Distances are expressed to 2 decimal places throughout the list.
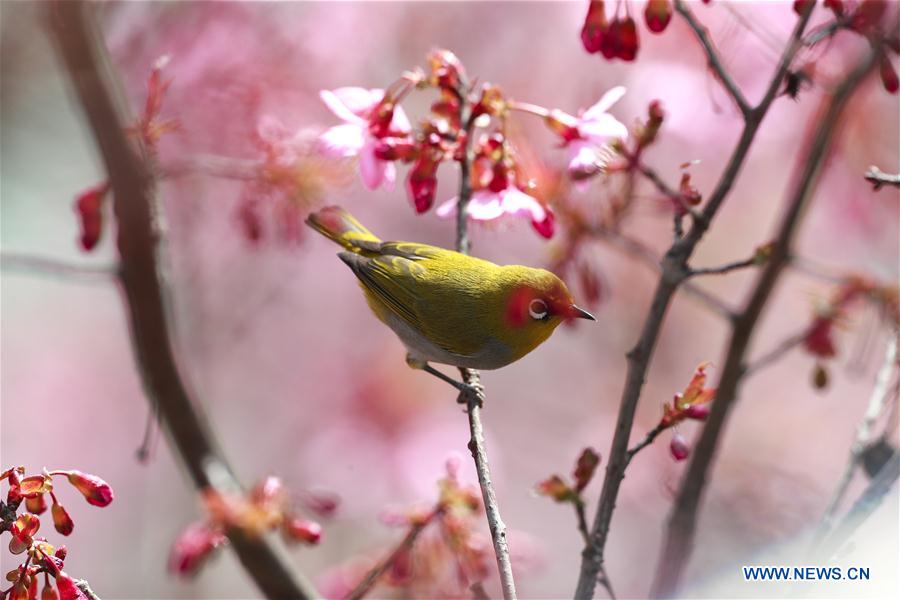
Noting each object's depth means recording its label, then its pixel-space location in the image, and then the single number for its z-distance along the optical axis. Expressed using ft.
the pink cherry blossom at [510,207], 13.79
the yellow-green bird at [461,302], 15.62
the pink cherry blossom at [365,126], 14.28
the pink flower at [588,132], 13.79
